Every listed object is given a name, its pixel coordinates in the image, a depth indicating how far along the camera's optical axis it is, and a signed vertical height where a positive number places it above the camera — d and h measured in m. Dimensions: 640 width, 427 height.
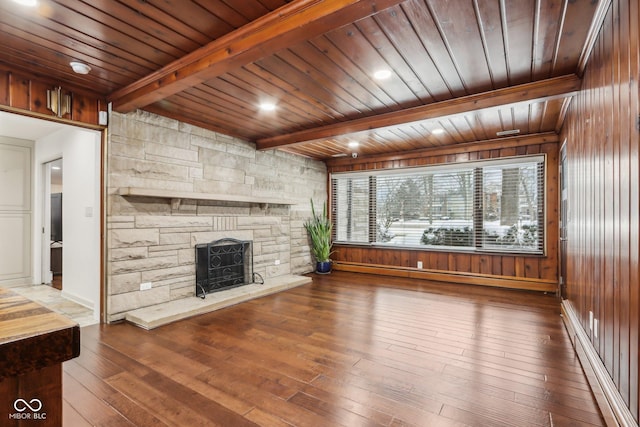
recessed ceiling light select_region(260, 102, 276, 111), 3.57 +1.21
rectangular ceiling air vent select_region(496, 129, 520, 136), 4.58 +1.17
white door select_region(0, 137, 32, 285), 5.01 +0.05
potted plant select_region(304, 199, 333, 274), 6.33 -0.51
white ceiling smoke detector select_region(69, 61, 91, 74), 2.66 +1.22
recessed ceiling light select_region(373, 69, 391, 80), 2.80 +1.22
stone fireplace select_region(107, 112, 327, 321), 3.47 +0.08
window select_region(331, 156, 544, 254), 5.06 +0.14
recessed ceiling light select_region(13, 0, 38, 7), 1.90 +1.24
